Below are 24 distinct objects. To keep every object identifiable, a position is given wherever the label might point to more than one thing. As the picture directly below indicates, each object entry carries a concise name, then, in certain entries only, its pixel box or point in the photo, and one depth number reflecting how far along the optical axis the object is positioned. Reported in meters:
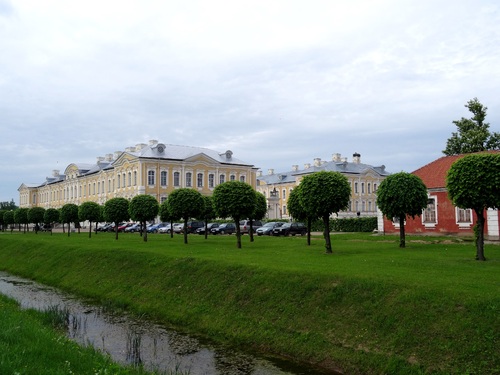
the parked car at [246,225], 50.75
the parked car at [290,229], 44.75
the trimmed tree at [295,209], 29.55
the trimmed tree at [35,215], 57.38
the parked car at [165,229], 55.82
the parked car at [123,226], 61.46
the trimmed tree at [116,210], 40.53
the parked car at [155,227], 57.28
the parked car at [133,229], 59.59
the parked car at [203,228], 50.44
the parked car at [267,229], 46.47
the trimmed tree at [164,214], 38.84
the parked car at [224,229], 51.16
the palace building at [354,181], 80.62
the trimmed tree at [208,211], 39.01
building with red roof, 31.92
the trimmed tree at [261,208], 37.00
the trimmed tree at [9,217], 66.44
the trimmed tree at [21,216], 59.84
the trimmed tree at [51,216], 55.50
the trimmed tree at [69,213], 50.06
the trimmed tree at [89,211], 46.12
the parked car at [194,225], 52.42
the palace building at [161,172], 69.94
